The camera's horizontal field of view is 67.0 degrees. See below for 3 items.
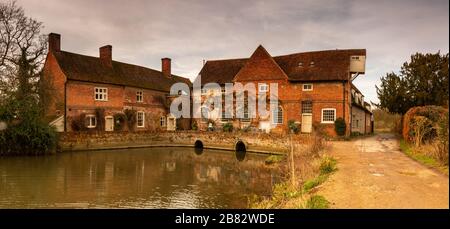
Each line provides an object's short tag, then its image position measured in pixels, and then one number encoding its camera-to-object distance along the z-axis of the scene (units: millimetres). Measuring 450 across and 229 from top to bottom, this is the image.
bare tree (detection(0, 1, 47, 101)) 25578
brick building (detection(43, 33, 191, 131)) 30797
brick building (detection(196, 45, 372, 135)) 29653
